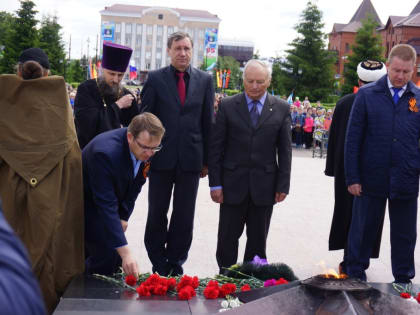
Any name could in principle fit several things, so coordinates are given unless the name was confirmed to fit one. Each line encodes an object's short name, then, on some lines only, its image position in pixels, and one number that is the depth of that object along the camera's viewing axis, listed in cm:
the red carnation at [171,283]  325
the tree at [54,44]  4281
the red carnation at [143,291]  311
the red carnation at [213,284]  319
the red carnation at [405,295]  321
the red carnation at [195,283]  325
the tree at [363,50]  4416
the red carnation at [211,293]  312
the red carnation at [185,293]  309
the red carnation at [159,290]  314
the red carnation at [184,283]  321
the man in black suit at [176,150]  450
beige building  11338
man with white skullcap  514
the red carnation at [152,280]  321
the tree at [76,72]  5991
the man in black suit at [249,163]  434
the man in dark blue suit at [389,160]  427
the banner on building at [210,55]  5001
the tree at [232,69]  7056
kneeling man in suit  322
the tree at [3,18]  6264
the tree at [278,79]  5116
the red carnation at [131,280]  322
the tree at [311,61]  5034
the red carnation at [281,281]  324
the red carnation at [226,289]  316
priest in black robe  434
